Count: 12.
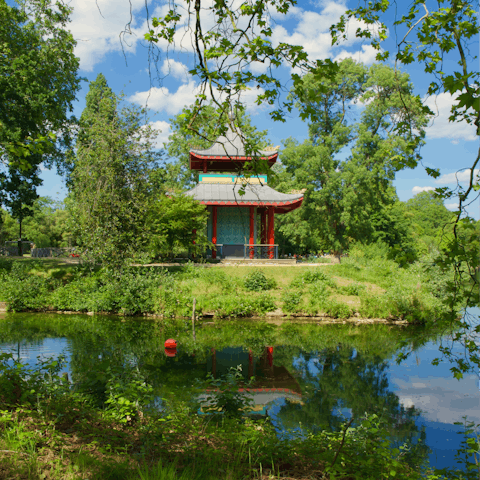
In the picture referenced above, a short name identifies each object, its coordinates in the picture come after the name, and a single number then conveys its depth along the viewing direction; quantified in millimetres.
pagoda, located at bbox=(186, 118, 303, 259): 20938
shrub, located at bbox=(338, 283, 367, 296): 16547
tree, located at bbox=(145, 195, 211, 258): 17328
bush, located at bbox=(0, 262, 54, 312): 15406
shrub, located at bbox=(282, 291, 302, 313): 15500
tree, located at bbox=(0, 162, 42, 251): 22708
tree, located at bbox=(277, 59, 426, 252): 26062
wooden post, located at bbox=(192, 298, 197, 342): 12008
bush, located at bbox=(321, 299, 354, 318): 15227
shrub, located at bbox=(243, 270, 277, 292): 16625
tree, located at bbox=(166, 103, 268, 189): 29016
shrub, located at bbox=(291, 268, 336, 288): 16844
